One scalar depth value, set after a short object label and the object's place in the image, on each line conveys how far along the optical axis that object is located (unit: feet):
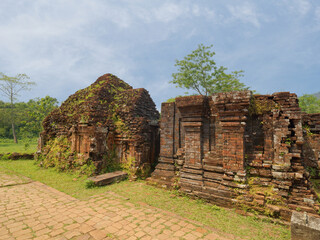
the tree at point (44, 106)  79.35
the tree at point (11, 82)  88.22
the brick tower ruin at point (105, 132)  26.89
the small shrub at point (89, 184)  21.74
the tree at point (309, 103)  86.50
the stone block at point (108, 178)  22.22
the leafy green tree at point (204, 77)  71.82
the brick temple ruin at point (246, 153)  14.84
